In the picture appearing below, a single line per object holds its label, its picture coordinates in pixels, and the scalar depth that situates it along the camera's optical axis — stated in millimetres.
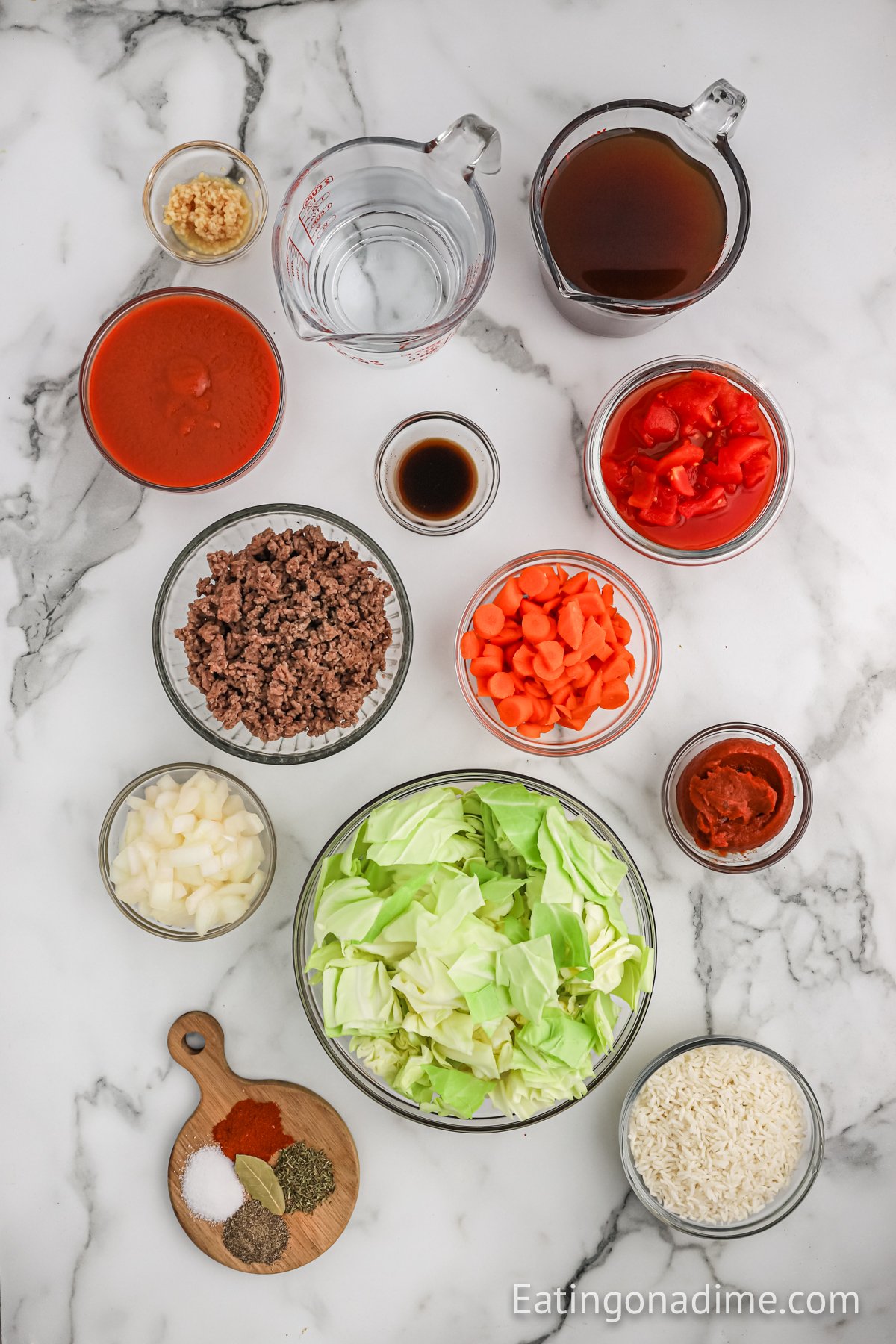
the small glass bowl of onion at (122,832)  1025
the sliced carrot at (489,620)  996
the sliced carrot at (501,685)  997
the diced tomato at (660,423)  1004
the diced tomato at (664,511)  1005
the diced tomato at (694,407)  1003
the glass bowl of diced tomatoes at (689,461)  1004
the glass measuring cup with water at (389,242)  984
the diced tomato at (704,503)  1009
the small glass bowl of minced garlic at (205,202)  1025
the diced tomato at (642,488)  1006
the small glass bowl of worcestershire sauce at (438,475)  1048
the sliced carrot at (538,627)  988
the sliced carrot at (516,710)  995
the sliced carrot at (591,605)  991
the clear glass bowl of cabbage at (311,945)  1015
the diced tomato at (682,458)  993
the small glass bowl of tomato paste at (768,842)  1030
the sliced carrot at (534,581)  999
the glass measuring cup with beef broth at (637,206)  1009
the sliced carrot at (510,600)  1003
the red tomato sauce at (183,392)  1019
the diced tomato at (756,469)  1010
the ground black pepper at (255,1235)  1040
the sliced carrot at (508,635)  1000
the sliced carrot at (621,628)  1006
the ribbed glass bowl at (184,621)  1010
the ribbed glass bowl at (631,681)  1037
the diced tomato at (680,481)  995
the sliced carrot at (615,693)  1002
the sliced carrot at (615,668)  994
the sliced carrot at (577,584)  999
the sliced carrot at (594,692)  995
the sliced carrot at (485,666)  999
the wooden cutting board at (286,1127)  1046
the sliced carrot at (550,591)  1001
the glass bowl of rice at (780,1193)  1032
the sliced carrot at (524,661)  992
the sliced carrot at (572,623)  982
